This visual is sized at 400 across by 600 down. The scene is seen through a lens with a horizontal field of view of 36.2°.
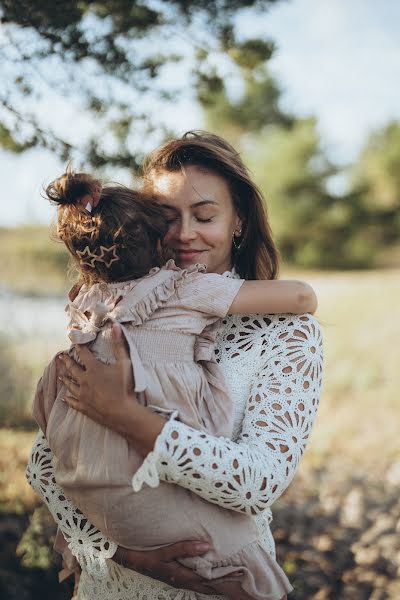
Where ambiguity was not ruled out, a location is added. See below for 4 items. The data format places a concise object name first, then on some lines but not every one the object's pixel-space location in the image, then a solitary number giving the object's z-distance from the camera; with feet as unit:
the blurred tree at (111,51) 7.98
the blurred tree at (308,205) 74.13
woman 4.80
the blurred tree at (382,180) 72.69
